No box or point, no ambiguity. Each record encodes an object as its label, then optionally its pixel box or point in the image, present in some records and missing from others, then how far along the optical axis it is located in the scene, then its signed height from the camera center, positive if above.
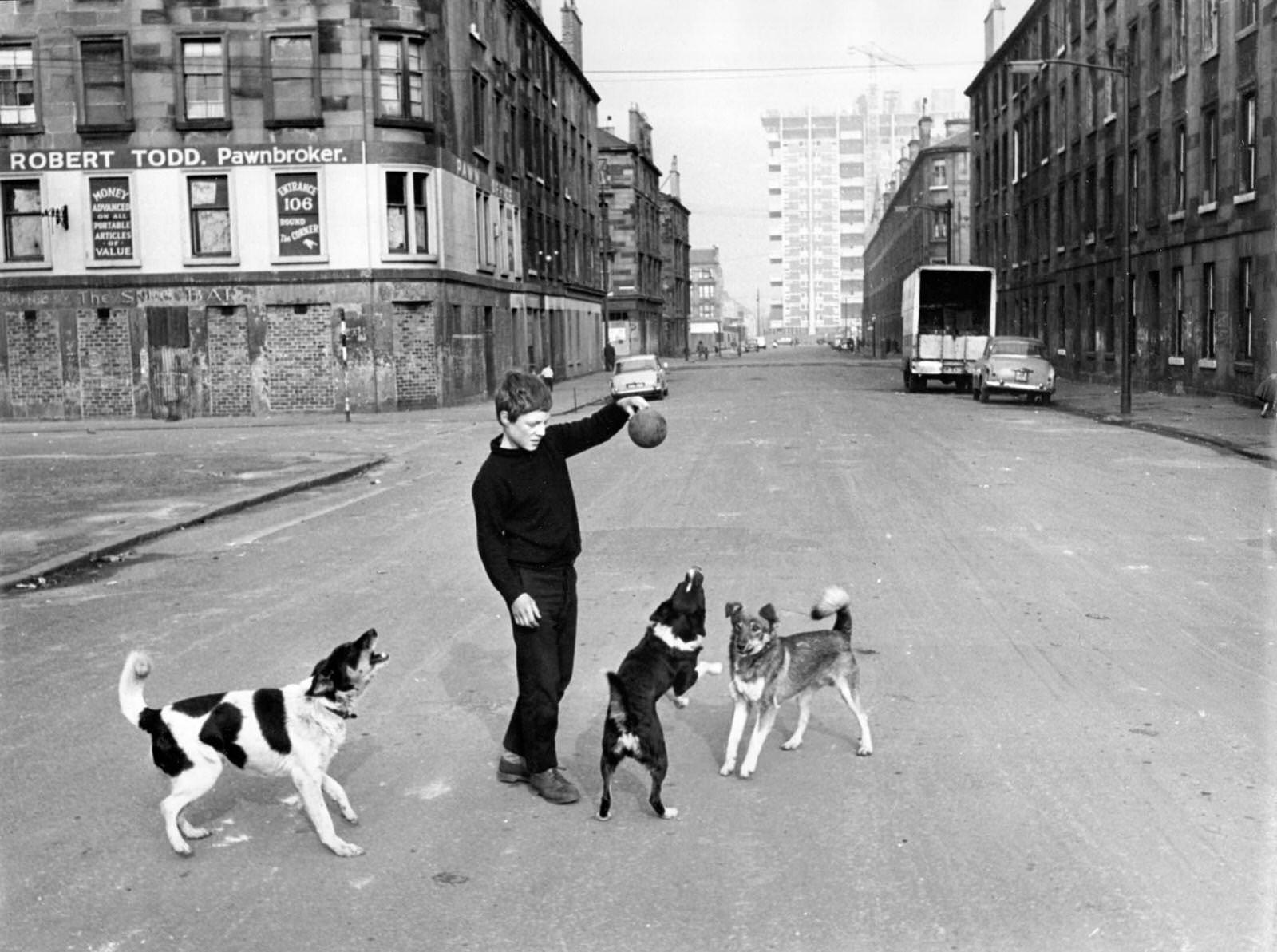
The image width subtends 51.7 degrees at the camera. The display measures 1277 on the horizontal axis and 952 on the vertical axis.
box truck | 40.88 +1.24
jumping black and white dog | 5.13 -1.26
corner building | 35.31 +4.53
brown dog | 5.61 -1.36
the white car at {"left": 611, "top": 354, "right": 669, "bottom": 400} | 39.72 -0.34
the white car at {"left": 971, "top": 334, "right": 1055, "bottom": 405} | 34.41 -0.35
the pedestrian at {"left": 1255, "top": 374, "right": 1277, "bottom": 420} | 25.26 -0.85
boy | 5.37 -0.75
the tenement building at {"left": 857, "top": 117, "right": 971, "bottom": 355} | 85.69 +10.20
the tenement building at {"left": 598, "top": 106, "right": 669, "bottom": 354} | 85.50 +8.97
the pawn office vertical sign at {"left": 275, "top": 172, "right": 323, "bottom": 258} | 35.53 +4.20
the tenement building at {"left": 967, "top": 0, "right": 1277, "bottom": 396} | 30.59 +4.90
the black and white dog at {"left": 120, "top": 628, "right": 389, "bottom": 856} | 4.88 -1.32
